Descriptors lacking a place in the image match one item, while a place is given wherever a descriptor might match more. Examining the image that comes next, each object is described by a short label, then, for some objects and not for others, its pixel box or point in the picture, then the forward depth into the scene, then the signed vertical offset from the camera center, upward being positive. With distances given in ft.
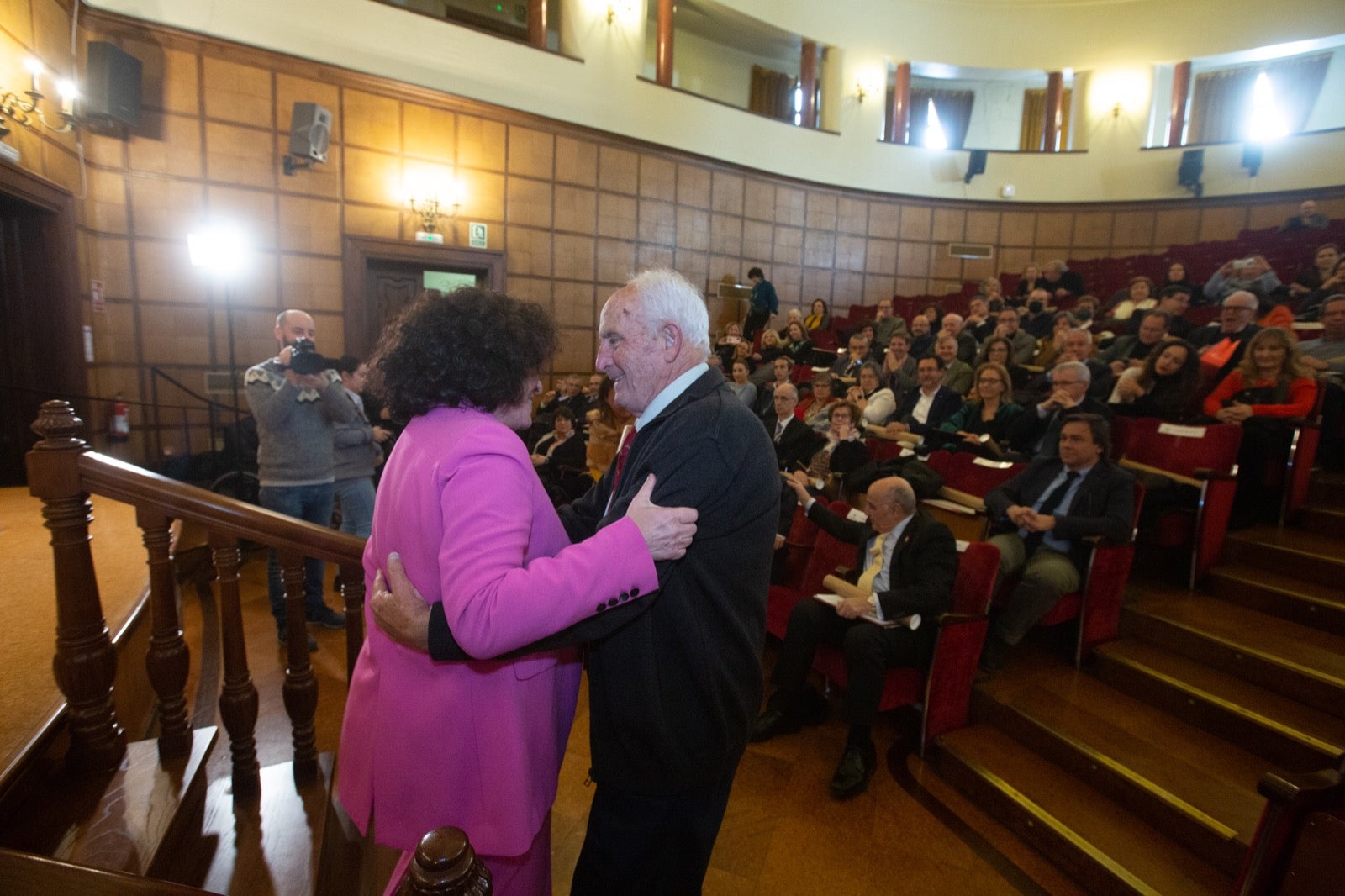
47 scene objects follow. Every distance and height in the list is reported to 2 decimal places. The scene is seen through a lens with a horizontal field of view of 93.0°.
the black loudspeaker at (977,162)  32.14 +10.45
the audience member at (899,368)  16.52 +0.00
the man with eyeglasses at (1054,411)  10.87 -0.64
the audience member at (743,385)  18.72 -0.74
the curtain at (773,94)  34.73 +14.58
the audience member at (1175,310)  15.56 +1.85
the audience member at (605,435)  14.66 -1.85
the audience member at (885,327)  23.98 +1.53
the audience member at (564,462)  15.44 -2.79
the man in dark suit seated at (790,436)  13.99 -1.60
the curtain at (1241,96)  30.12 +14.01
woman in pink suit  2.77 -0.95
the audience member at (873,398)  15.64 -0.77
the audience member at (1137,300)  20.47 +2.54
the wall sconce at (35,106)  13.33 +5.03
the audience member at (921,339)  20.49 +0.98
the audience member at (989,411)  12.70 -0.79
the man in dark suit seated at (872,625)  7.57 -3.22
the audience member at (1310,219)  22.76 +5.95
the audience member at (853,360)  19.19 +0.18
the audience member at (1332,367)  11.57 +0.37
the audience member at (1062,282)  25.12 +3.68
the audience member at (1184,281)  20.80 +3.48
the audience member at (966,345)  18.38 +0.74
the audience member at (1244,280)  18.11 +3.04
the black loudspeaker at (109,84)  16.69 +6.52
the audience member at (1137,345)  14.01 +0.77
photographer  8.82 -1.17
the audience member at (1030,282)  25.93 +3.75
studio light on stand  18.51 +2.40
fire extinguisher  17.74 -2.46
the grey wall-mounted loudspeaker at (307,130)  19.13 +6.29
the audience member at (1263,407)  10.50 -0.38
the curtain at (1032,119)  35.53 +14.11
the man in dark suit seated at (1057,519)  8.45 -2.01
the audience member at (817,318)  28.43 +2.05
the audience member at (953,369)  15.53 +0.03
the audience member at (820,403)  15.03 -0.96
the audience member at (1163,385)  11.81 -0.10
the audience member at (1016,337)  18.48 +1.06
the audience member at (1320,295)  14.94 +2.30
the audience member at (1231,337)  13.00 +0.97
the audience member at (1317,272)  18.34 +3.34
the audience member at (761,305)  27.30 +2.43
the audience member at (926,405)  14.30 -0.81
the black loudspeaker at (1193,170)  29.35 +9.68
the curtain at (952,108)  36.37 +14.81
